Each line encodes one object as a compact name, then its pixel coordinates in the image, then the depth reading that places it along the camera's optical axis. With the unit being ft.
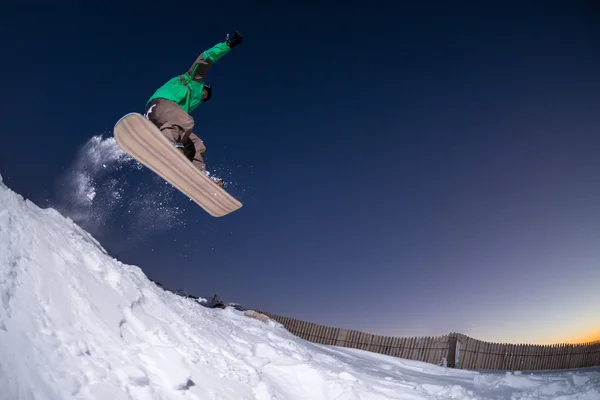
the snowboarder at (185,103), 16.24
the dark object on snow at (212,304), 20.59
